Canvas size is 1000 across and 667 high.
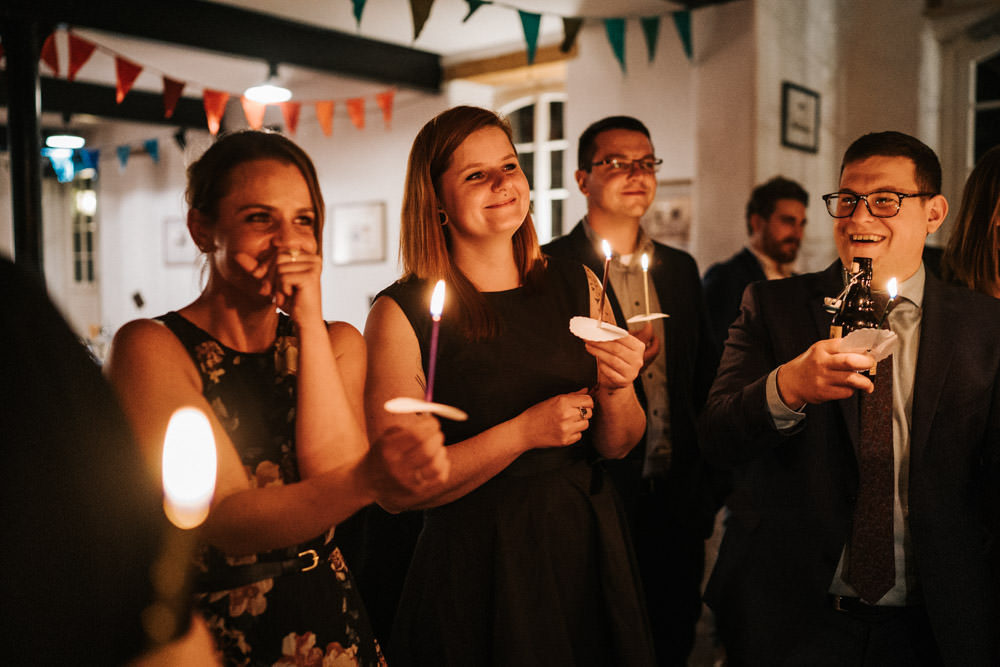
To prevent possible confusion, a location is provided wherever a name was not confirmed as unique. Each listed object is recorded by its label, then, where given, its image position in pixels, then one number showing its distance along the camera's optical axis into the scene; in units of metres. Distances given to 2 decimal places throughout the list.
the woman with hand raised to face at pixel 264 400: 1.12
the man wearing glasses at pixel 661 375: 2.53
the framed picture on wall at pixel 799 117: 5.23
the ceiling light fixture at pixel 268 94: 5.77
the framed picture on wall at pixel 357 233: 8.33
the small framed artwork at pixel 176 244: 10.61
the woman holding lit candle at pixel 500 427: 1.52
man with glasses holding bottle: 1.59
